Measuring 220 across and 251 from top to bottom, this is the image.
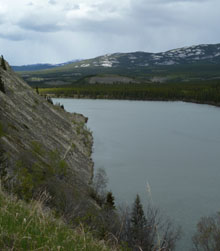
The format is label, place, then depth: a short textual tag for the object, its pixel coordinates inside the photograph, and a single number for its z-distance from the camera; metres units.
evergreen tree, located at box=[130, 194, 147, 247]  20.59
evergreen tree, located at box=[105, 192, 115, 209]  32.01
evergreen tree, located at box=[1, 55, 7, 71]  56.00
